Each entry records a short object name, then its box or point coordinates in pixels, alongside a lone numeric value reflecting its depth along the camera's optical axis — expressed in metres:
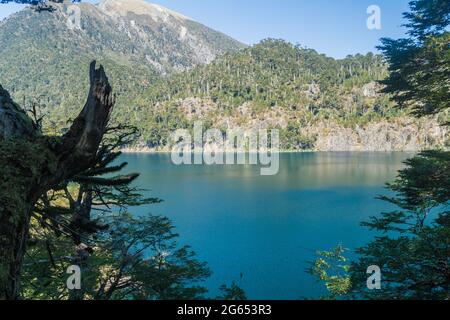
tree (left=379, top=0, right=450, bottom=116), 14.39
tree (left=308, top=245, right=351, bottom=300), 11.31
